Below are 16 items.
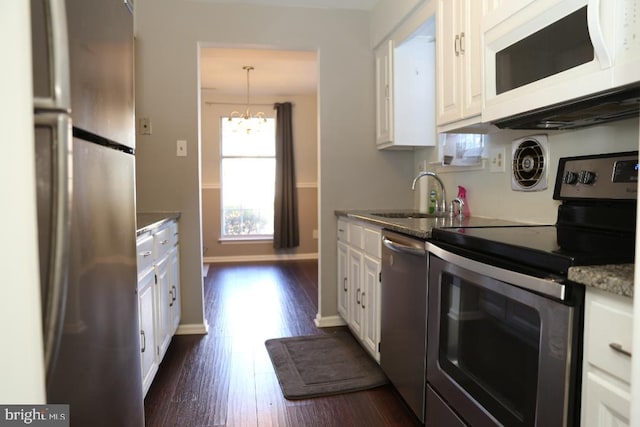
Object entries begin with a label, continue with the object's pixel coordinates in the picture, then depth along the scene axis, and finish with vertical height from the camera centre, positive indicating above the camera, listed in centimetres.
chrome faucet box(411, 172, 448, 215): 254 -9
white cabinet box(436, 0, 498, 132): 175 +58
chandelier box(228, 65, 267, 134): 563 +93
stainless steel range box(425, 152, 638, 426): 97 -33
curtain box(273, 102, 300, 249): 571 +0
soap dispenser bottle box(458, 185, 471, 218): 241 -7
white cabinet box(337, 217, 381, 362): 225 -58
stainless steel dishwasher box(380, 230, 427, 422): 166 -58
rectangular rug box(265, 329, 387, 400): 212 -103
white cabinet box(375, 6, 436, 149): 269 +63
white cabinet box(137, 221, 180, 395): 183 -56
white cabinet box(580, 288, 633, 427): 83 -37
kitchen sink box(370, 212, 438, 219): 259 -18
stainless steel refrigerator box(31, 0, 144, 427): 72 -4
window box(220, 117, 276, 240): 588 +8
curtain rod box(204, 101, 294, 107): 568 +117
